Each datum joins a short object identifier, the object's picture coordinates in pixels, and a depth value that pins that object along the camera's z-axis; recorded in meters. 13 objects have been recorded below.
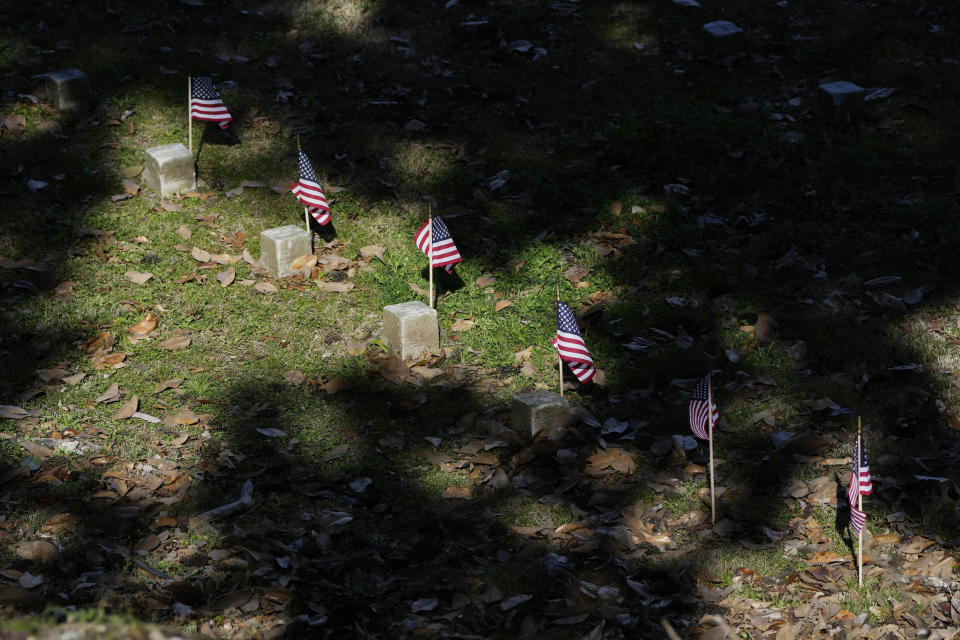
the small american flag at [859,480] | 5.31
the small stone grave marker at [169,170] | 9.69
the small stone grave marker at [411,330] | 7.79
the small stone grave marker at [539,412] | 6.79
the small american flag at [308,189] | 8.70
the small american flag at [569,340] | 6.82
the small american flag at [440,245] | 7.96
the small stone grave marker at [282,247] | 8.76
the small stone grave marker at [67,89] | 10.81
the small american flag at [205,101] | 9.70
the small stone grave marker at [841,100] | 10.42
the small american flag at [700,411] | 5.94
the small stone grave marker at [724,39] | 11.82
